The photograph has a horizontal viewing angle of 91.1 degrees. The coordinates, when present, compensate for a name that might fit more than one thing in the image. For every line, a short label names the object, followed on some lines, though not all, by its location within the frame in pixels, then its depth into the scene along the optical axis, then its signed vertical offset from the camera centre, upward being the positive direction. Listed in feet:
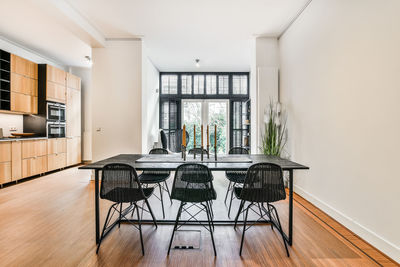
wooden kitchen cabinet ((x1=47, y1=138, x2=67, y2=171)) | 15.97 -1.83
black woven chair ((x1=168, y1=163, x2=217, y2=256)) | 6.03 -1.67
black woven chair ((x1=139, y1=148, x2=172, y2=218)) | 8.69 -2.09
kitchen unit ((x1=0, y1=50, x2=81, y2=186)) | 13.24 +1.43
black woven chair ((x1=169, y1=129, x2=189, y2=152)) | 20.57 -0.93
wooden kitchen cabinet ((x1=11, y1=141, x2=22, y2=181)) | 13.00 -1.93
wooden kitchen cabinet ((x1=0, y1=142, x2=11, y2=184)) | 12.30 -1.95
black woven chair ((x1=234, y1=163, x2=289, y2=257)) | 6.02 -1.65
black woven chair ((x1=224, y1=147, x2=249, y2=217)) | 8.88 -2.04
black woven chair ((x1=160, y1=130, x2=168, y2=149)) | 17.93 -0.73
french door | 20.85 +1.93
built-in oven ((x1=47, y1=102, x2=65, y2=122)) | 16.10 +1.71
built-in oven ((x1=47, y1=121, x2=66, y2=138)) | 16.11 +0.22
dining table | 6.49 -1.14
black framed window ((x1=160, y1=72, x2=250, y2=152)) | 20.79 +4.18
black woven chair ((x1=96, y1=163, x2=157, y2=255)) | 6.04 -1.66
